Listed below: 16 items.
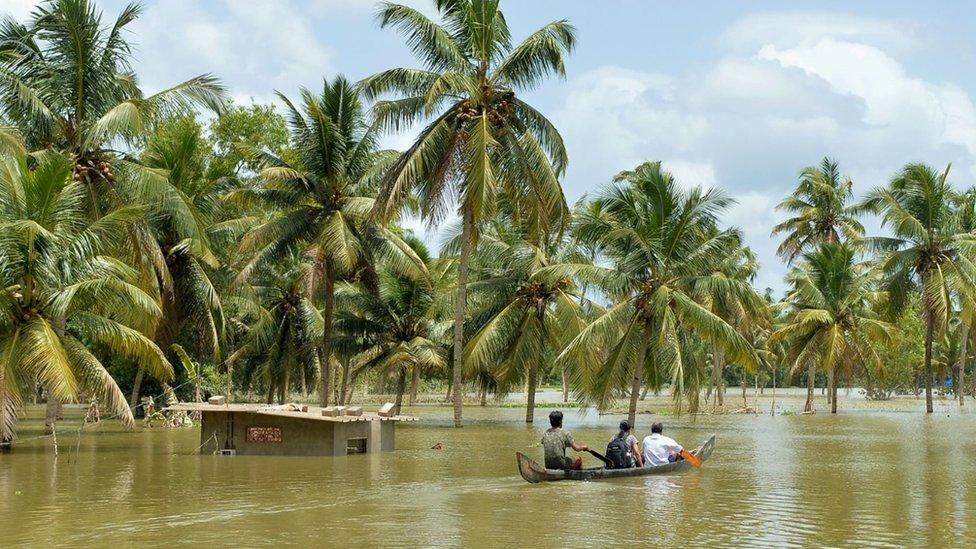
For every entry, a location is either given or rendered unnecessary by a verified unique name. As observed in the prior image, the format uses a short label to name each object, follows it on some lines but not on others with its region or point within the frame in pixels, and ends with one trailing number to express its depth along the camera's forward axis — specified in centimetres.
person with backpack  1952
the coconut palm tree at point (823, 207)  5553
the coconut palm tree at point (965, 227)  4306
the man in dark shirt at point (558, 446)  1867
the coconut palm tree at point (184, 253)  3384
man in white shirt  2044
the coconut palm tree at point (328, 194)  3291
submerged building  2391
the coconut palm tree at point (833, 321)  4466
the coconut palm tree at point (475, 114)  3062
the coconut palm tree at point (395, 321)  3841
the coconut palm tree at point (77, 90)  2433
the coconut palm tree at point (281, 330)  4059
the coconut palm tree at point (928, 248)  4228
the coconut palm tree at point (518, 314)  3456
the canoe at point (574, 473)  1820
